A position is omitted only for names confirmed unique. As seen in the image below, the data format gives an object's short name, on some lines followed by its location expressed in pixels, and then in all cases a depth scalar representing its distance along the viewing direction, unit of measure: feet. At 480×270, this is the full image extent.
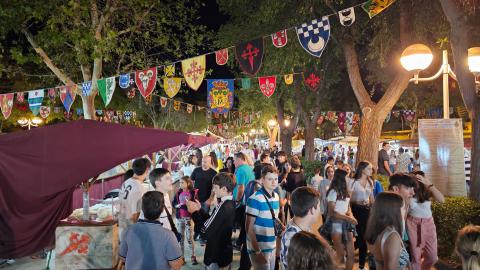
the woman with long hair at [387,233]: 10.67
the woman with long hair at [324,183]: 24.33
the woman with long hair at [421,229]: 16.51
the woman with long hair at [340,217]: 17.84
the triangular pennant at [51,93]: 46.44
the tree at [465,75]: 19.94
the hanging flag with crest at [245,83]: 48.15
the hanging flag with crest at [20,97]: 48.88
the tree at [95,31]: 39.17
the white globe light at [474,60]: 21.13
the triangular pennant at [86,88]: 41.03
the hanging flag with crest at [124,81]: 40.45
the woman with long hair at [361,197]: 19.61
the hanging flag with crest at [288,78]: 48.30
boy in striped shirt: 13.92
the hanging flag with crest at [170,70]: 38.68
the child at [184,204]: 22.34
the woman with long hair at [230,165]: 39.79
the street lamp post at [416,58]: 23.13
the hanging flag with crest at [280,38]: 27.55
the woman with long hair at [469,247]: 7.61
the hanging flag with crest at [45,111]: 75.17
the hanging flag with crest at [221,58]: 33.91
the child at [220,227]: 14.33
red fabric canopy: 16.31
